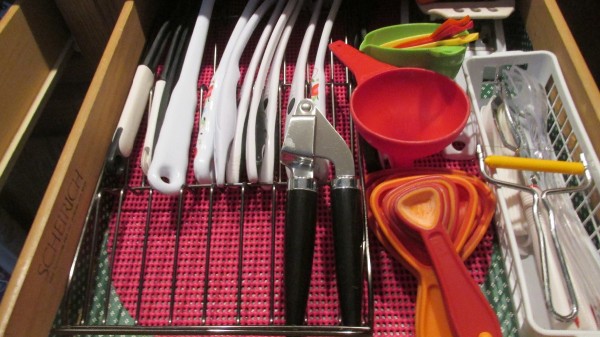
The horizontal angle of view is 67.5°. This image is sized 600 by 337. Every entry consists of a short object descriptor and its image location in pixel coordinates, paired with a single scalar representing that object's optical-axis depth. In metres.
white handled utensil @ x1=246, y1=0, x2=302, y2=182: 0.48
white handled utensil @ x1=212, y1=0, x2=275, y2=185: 0.49
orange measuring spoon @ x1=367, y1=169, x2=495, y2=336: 0.42
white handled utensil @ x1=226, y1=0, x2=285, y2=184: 0.49
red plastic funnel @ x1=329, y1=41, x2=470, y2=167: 0.50
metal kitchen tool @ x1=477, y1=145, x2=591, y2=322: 0.42
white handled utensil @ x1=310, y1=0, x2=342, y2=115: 0.52
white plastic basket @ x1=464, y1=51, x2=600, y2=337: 0.41
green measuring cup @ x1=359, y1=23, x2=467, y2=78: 0.52
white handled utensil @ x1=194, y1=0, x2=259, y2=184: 0.48
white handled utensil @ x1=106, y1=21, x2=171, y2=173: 0.52
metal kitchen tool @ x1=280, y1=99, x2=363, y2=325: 0.41
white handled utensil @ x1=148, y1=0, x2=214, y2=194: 0.49
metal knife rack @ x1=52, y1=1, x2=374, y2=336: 0.40
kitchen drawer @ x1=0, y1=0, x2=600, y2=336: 0.39
